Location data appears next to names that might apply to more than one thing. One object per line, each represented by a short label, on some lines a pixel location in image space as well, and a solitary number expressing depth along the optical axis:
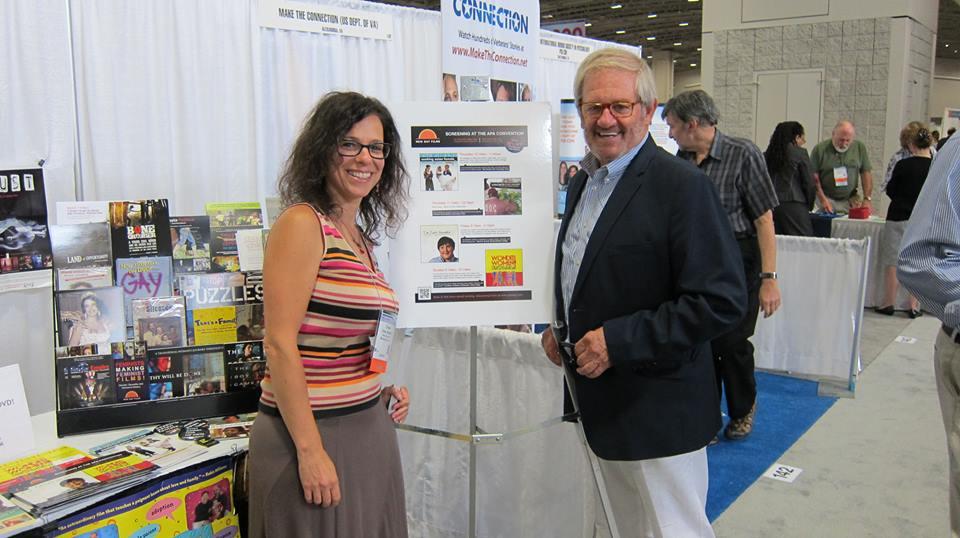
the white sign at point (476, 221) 2.04
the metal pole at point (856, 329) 4.18
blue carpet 3.01
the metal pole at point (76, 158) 2.72
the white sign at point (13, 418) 1.60
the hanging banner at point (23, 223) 1.88
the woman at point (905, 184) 5.57
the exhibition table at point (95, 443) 1.55
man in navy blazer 1.47
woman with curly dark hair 1.36
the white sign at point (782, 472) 3.07
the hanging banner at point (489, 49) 3.74
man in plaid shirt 2.85
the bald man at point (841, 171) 6.58
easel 2.00
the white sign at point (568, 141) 4.75
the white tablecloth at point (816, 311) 4.27
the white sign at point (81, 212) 1.78
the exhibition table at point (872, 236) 6.11
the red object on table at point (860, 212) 6.34
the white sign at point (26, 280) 2.53
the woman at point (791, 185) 5.16
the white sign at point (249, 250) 1.92
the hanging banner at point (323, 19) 3.24
